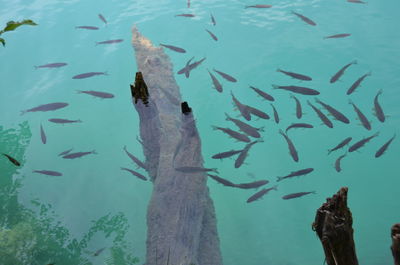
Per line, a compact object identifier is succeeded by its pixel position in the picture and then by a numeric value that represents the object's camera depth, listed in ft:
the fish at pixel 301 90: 21.49
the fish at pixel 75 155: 23.12
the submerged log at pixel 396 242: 6.50
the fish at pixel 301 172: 19.71
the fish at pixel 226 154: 18.83
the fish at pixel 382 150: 21.87
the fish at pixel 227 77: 24.60
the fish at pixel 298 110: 22.45
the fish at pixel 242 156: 19.36
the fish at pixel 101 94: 24.65
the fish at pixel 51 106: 24.02
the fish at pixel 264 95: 21.40
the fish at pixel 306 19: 29.50
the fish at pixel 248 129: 20.03
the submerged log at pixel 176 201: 15.56
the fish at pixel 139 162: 20.69
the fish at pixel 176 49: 26.50
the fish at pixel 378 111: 22.29
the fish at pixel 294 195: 20.42
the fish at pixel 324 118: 21.45
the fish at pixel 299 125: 22.85
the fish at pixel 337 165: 22.71
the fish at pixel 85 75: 26.62
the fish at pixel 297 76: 22.71
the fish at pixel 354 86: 23.47
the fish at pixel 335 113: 20.85
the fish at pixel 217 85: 22.82
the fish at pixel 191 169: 16.61
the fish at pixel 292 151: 21.07
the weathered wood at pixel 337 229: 7.38
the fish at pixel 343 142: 22.06
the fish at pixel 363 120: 22.00
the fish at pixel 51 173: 22.98
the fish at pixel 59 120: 24.40
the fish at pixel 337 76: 23.79
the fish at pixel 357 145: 21.44
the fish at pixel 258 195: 20.09
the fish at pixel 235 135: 19.45
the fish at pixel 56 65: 28.87
